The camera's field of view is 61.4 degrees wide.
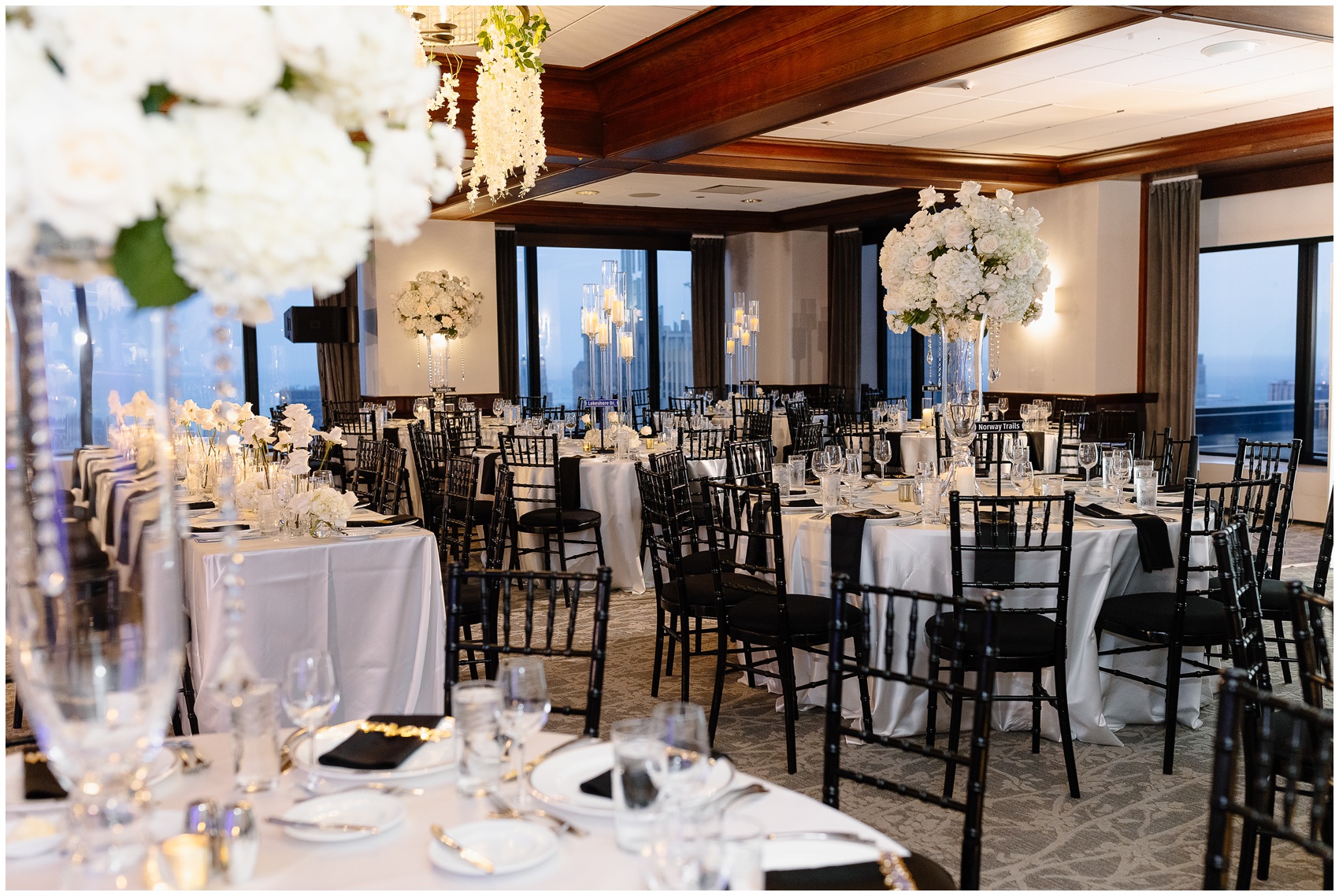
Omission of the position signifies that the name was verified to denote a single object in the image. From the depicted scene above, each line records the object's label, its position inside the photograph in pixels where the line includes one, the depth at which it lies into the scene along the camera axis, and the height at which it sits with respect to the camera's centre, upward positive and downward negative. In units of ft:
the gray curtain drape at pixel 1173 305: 35.60 +2.33
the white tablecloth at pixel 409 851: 5.06 -2.21
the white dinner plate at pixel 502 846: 5.13 -2.17
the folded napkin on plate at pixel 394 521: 15.11 -1.82
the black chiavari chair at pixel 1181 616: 13.62 -2.96
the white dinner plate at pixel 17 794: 5.54 -2.03
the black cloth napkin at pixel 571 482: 25.09 -2.16
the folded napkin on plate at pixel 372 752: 6.35 -2.10
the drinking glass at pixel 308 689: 5.99 -1.61
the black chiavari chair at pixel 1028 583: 12.87 -2.48
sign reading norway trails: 20.94 -0.91
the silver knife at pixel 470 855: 5.11 -2.16
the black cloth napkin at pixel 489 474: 27.30 -2.16
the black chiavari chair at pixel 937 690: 7.00 -2.22
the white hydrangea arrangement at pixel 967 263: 16.24 +1.70
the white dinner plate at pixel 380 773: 6.21 -2.12
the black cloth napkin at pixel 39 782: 5.91 -2.11
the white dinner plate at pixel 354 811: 5.62 -2.15
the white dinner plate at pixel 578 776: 5.74 -2.14
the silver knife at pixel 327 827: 5.42 -2.11
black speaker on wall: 42.09 +2.38
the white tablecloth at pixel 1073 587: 14.48 -2.81
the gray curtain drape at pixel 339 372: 45.19 +0.59
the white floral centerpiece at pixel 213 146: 3.48 +0.80
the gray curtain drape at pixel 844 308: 48.91 +3.18
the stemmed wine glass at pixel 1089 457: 16.88 -1.19
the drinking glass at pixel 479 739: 5.82 -1.83
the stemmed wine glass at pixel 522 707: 5.84 -1.67
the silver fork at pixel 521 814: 5.56 -2.18
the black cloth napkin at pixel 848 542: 14.79 -2.12
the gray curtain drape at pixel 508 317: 47.06 +2.87
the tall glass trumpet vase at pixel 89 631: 3.87 -0.89
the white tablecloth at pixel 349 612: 13.29 -2.76
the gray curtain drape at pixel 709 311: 52.47 +3.34
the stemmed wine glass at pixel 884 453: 28.78 -1.86
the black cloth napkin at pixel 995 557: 13.76 -2.22
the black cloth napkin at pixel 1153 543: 14.58 -2.15
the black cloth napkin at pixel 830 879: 5.18 -2.30
